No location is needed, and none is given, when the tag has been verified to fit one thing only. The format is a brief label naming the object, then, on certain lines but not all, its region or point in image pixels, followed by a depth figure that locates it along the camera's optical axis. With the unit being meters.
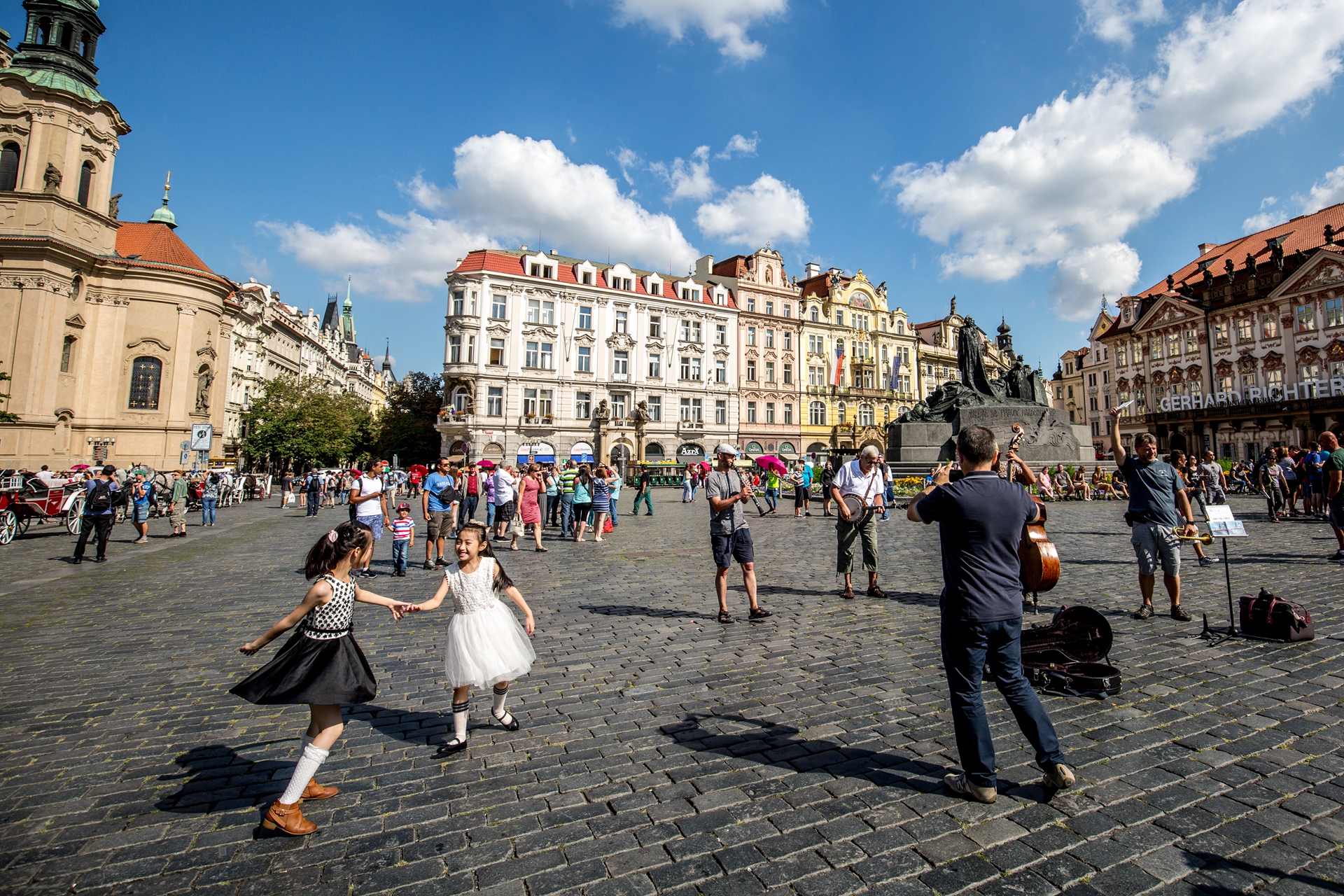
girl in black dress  3.14
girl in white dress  3.95
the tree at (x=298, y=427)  46.50
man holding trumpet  6.70
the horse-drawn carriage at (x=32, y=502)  15.04
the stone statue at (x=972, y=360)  25.44
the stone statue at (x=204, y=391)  42.28
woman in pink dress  14.02
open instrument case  4.75
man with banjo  8.16
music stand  5.98
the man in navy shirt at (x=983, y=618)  3.28
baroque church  34.16
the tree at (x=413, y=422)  58.34
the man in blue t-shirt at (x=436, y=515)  11.48
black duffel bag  5.82
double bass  5.45
